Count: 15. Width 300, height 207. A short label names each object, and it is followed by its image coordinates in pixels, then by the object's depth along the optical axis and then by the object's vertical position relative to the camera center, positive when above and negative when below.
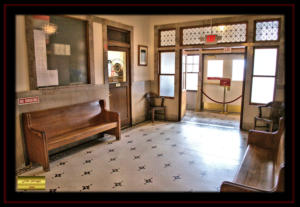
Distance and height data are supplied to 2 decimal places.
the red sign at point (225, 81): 7.21 -0.06
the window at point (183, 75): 6.30 +0.12
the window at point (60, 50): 3.59 +0.51
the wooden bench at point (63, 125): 3.36 -0.85
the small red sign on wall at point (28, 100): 3.39 -0.33
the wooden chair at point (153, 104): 6.21 -0.73
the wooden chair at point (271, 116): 4.78 -0.83
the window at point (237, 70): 7.27 +0.30
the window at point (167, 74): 6.32 +0.14
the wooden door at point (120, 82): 5.25 -0.07
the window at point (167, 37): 6.12 +1.16
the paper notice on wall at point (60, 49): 3.80 +0.53
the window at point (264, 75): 5.04 +0.09
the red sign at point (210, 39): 5.15 +0.94
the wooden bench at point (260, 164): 1.80 -0.98
